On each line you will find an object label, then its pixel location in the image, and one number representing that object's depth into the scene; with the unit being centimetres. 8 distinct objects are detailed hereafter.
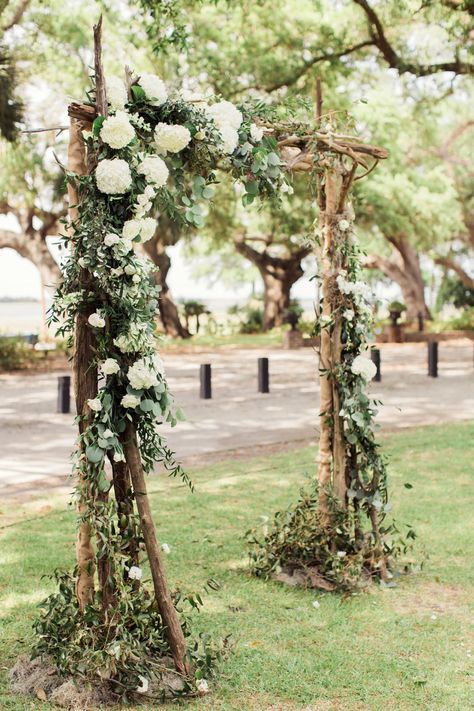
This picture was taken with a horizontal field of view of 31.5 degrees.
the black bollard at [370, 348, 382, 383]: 1748
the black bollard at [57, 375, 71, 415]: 1362
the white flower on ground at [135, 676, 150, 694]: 391
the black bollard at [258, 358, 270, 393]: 1617
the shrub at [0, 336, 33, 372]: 2122
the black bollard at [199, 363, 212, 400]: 1536
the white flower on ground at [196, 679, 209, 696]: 407
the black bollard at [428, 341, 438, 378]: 1873
